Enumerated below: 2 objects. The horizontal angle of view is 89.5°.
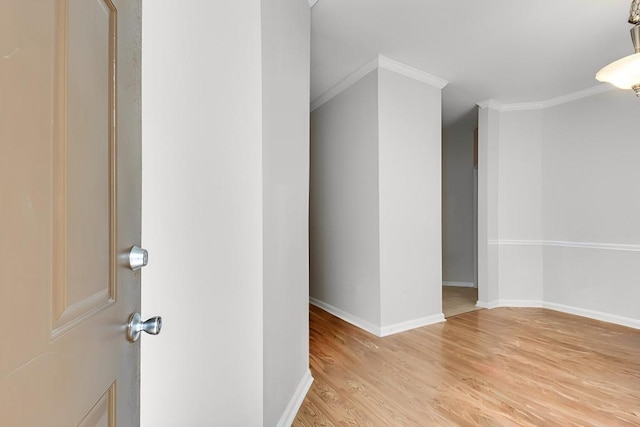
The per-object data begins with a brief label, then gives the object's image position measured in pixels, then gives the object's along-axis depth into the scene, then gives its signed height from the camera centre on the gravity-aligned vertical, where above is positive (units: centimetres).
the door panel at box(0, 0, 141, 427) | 35 +1
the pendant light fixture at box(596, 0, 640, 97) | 187 +88
